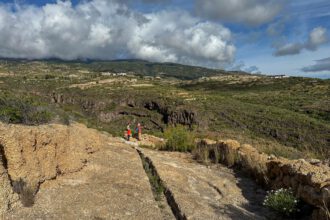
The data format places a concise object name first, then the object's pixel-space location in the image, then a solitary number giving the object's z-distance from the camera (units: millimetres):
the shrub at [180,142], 13916
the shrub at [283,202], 7039
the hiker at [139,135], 18811
